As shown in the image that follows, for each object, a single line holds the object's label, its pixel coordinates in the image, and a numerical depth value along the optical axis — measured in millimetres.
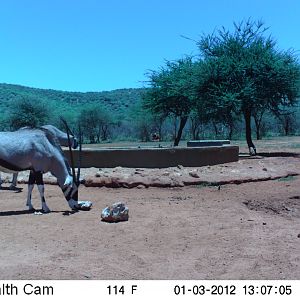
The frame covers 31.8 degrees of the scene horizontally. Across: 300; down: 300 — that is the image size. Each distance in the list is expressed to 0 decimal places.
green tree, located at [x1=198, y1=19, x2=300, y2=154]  22297
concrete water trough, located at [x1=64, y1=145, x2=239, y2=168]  15320
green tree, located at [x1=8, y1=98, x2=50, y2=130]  47250
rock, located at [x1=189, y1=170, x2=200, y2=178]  13461
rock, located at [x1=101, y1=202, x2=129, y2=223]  8648
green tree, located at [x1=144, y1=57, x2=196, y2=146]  27156
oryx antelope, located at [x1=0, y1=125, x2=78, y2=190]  11145
